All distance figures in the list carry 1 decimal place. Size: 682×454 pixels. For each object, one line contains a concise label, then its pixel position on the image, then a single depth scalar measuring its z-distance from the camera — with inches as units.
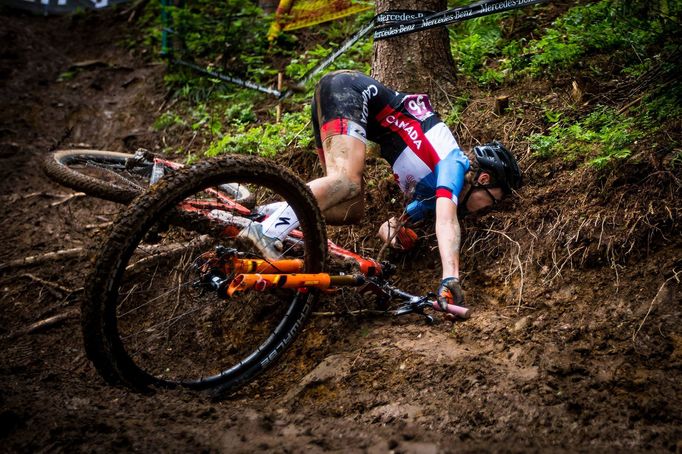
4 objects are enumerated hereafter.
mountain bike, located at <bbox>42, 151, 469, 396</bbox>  90.0
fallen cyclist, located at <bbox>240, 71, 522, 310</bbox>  129.8
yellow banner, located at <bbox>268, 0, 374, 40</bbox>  282.4
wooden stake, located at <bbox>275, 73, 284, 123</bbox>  239.3
